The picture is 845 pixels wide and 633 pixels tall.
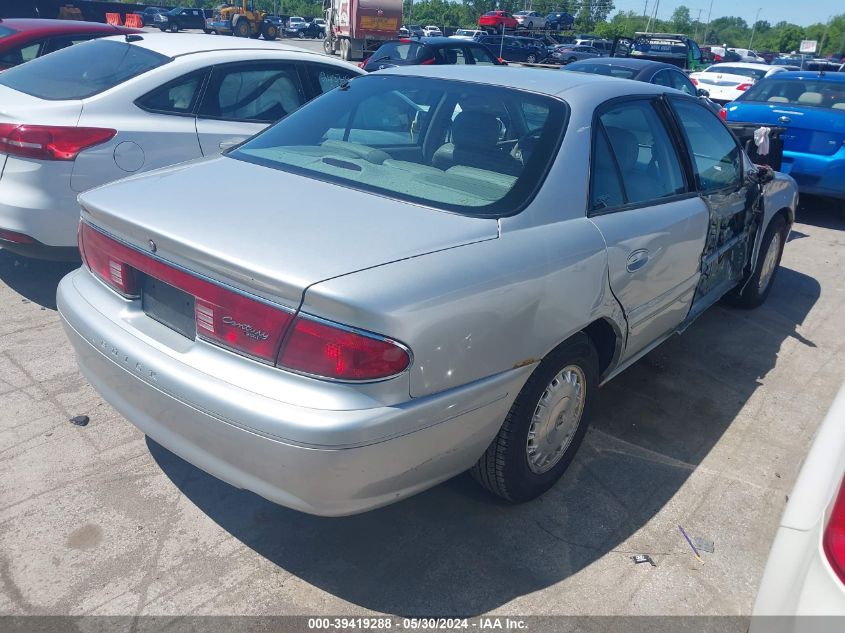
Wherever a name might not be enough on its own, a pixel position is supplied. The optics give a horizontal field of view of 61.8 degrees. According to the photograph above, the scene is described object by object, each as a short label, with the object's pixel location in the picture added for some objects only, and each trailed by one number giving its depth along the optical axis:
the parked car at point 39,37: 6.89
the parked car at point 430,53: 14.59
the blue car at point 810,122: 7.72
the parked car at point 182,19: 39.72
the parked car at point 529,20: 50.03
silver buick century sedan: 2.03
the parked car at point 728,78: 16.56
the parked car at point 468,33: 43.28
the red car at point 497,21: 47.19
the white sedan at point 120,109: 4.13
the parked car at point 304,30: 49.78
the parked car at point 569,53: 34.48
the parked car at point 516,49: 36.56
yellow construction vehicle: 36.84
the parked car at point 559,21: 51.84
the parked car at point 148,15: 39.08
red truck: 29.20
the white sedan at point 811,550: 1.50
